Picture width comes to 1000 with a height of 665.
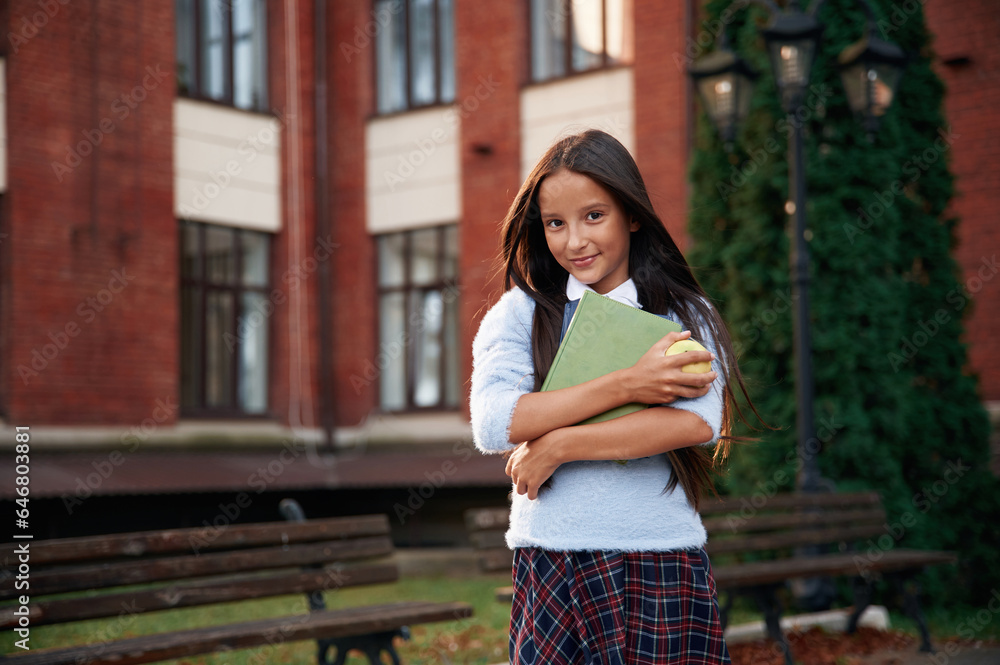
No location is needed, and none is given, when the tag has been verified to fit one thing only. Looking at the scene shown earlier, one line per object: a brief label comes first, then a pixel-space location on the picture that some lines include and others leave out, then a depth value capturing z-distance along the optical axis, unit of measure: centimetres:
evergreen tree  773
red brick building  1131
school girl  206
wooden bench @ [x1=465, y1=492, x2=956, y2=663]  549
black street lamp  702
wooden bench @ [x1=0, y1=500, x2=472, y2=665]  384
